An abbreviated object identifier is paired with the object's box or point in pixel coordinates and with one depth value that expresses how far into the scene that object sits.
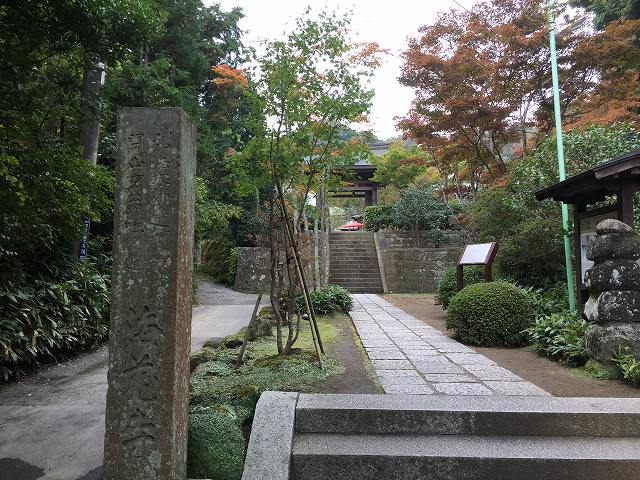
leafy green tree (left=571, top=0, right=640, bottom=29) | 12.75
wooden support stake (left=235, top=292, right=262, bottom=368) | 4.68
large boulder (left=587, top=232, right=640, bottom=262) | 4.63
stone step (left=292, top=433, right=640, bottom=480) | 2.87
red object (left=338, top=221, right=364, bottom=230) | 31.81
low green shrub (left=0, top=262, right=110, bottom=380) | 5.54
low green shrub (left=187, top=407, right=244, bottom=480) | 2.84
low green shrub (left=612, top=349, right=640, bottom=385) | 3.98
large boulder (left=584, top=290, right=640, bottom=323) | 4.43
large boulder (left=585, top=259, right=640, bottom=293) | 4.55
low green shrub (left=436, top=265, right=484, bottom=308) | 9.21
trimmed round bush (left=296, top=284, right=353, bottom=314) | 9.20
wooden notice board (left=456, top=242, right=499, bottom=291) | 7.65
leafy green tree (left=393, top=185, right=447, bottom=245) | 18.58
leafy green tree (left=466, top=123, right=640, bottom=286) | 8.03
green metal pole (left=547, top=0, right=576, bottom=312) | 6.77
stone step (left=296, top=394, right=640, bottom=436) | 3.15
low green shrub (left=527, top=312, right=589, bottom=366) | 4.96
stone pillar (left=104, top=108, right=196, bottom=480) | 2.56
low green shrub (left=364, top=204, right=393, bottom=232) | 21.78
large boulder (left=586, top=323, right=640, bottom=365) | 4.29
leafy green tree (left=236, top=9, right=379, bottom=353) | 4.82
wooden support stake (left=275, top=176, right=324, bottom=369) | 4.84
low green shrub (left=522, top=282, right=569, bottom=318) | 6.90
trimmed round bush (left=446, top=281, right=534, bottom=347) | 6.00
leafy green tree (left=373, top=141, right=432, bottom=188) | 22.84
